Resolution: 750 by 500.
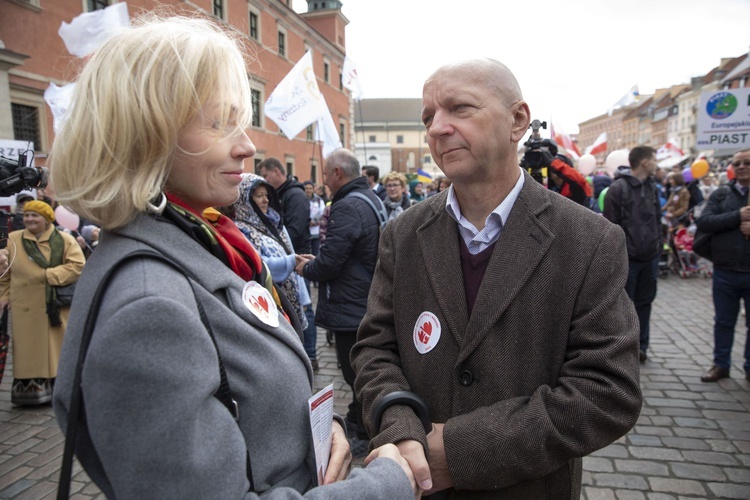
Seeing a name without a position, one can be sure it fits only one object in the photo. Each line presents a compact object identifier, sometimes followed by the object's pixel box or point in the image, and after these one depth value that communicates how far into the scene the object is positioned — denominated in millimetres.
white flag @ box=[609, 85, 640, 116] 17703
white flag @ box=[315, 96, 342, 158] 9758
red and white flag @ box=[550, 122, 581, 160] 14242
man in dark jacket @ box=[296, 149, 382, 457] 3949
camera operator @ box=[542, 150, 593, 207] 4184
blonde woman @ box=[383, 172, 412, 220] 8328
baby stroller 10320
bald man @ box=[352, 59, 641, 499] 1396
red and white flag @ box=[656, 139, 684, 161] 18841
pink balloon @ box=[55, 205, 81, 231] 7020
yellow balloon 13109
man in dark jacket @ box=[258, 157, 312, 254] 5770
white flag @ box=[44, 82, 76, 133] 6008
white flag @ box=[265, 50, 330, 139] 8851
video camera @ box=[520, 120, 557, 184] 4078
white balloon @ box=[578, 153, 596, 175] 12900
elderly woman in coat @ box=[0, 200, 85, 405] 4641
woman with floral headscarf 3688
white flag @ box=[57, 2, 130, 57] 7148
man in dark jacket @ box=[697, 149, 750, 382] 4527
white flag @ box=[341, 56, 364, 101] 15812
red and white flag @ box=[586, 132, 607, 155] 17078
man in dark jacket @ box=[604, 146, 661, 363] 5047
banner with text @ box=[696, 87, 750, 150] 5441
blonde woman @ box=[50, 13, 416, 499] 821
